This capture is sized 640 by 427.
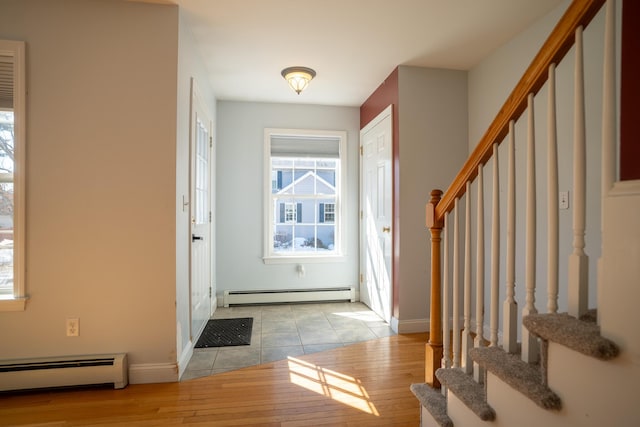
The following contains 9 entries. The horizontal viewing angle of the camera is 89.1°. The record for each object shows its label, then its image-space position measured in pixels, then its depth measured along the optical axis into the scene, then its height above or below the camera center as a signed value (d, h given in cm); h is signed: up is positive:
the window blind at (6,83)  207 +85
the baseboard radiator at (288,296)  402 -103
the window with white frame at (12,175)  204 +24
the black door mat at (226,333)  284 -112
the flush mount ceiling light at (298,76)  312 +135
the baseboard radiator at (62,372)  200 -99
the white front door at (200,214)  269 +0
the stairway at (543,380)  87 -52
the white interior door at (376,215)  335 +0
